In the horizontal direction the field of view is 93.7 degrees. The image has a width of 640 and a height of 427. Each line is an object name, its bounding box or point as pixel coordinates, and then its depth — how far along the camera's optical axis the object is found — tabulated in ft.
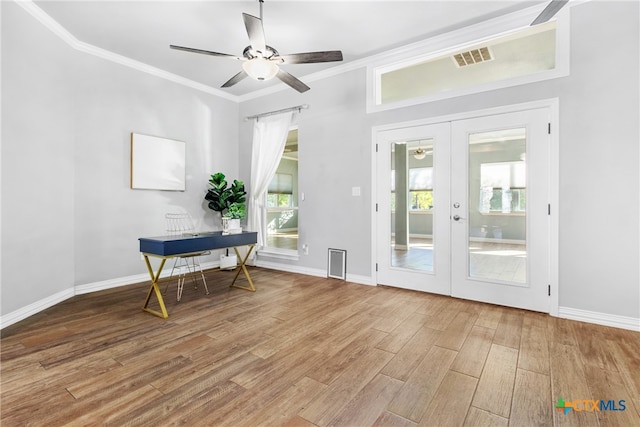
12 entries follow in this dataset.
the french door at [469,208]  9.90
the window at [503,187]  10.17
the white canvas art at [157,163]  13.51
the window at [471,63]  9.84
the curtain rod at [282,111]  15.08
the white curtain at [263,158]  15.98
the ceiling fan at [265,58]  8.83
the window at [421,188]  12.00
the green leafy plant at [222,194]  15.66
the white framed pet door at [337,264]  14.02
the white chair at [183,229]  14.69
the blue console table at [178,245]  9.30
